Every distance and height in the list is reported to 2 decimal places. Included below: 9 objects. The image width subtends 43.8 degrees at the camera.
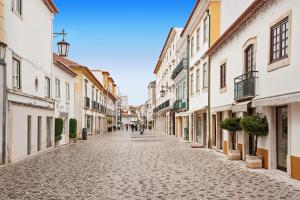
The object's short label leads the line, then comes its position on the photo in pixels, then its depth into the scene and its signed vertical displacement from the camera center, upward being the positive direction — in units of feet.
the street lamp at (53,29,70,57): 61.21 +10.42
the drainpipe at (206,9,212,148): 73.20 +0.35
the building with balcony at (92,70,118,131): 200.85 +9.89
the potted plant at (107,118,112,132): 214.07 -8.40
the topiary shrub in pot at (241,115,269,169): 41.32 -1.95
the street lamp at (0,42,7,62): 44.60 +7.30
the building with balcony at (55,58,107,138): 119.55 +3.95
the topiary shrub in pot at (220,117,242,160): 52.06 -2.40
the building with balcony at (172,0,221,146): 73.72 +10.75
